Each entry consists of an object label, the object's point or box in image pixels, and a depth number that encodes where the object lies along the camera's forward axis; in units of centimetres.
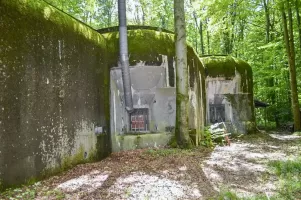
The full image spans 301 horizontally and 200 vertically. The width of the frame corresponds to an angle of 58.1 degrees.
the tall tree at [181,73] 894
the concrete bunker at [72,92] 520
